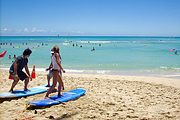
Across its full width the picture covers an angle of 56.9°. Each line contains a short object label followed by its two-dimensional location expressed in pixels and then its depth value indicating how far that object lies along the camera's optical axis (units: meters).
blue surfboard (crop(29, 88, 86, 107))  4.43
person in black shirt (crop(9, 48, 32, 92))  5.02
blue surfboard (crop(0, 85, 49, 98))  5.00
